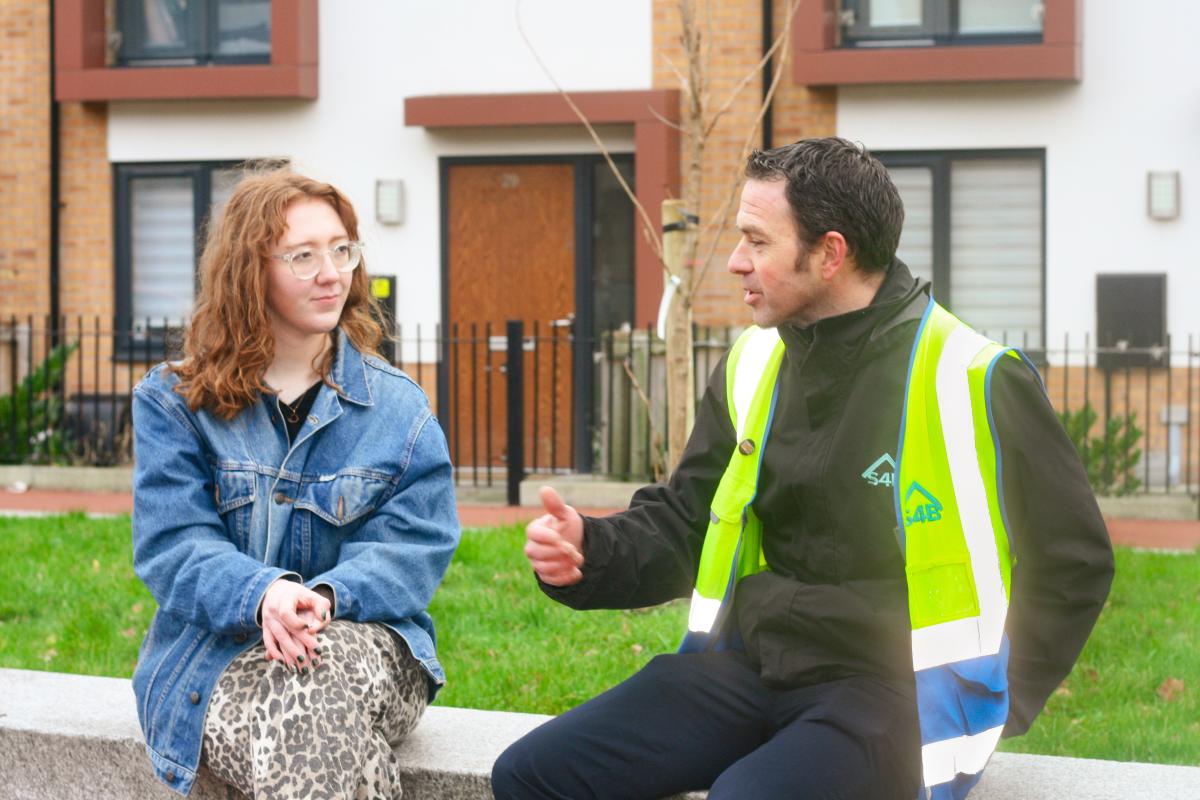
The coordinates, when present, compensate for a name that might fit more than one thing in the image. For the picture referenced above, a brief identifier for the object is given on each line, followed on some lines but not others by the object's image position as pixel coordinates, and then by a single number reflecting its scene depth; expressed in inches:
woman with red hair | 138.2
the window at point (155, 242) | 575.8
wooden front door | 538.6
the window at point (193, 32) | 566.6
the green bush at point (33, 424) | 511.5
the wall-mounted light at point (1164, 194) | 499.8
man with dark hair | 121.3
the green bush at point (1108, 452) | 442.3
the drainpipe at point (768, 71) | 520.1
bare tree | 277.9
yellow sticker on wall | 541.0
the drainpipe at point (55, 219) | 573.6
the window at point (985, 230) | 519.5
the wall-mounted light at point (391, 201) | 543.5
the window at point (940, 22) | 514.0
